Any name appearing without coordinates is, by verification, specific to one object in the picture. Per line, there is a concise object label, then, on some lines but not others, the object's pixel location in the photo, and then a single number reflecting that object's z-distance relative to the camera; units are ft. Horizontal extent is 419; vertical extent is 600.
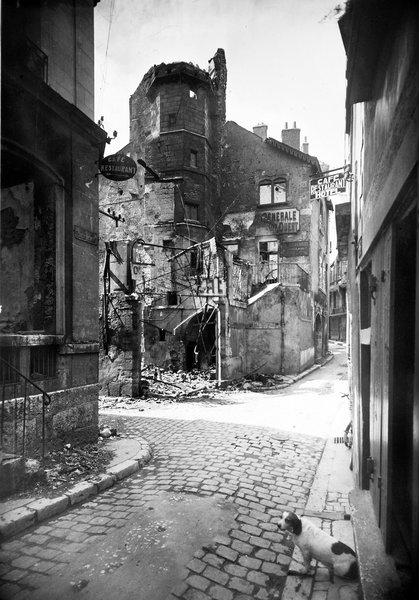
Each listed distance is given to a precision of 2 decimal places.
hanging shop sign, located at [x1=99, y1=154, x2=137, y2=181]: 24.31
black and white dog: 10.62
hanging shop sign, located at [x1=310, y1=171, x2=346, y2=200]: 34.96
